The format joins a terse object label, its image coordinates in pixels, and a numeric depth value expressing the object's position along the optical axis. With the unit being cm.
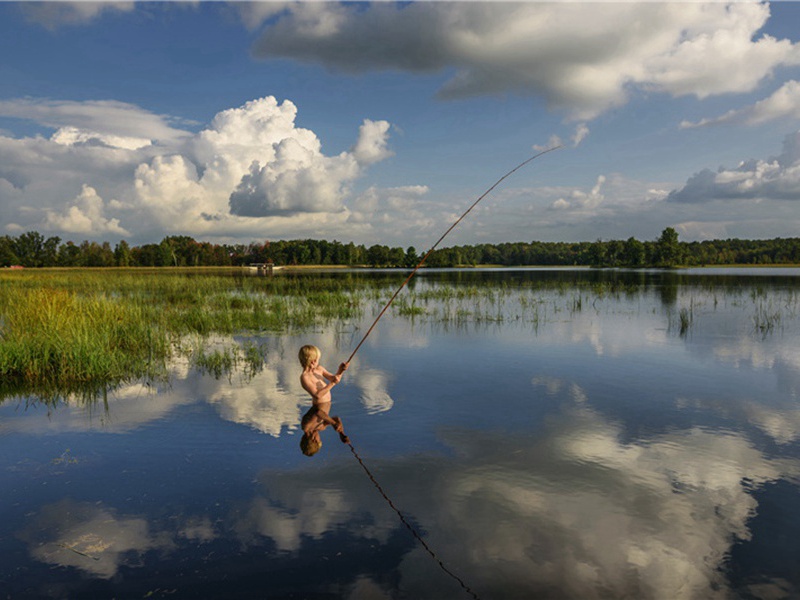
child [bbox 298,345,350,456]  932
